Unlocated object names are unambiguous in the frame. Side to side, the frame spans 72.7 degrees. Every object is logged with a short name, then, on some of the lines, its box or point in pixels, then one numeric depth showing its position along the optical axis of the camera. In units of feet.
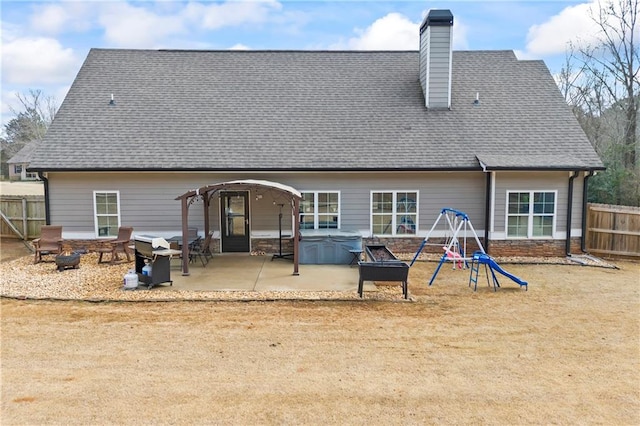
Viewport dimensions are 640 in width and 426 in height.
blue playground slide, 30.50
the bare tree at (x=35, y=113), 122.48
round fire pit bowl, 35.04
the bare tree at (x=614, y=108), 50.37
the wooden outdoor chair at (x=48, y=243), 38.83
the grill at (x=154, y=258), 30.01
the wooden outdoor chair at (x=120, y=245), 38.22
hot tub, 38.06
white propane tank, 29.86
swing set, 38.22
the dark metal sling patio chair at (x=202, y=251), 37.50
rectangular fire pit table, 28.02
